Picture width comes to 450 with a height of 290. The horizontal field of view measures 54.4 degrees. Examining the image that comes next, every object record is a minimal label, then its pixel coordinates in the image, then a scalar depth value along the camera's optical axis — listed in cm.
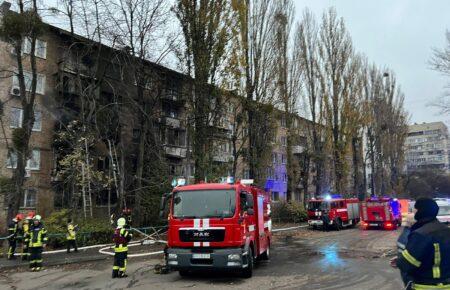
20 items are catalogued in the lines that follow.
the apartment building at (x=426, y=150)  8256
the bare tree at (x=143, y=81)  2633
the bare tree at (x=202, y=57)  2411
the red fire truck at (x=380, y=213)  3262
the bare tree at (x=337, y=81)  4028
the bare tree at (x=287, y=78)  3162
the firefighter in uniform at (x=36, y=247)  1434
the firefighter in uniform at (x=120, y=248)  1198
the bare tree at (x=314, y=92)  3950
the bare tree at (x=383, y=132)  4988
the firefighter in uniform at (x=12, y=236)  1677
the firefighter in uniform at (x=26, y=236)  1663
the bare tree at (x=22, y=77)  1906
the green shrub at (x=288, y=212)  3853
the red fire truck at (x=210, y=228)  1130
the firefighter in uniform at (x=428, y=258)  403
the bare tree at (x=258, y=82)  2853
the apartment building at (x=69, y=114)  2775
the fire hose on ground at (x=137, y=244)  1777
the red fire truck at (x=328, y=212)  3241
